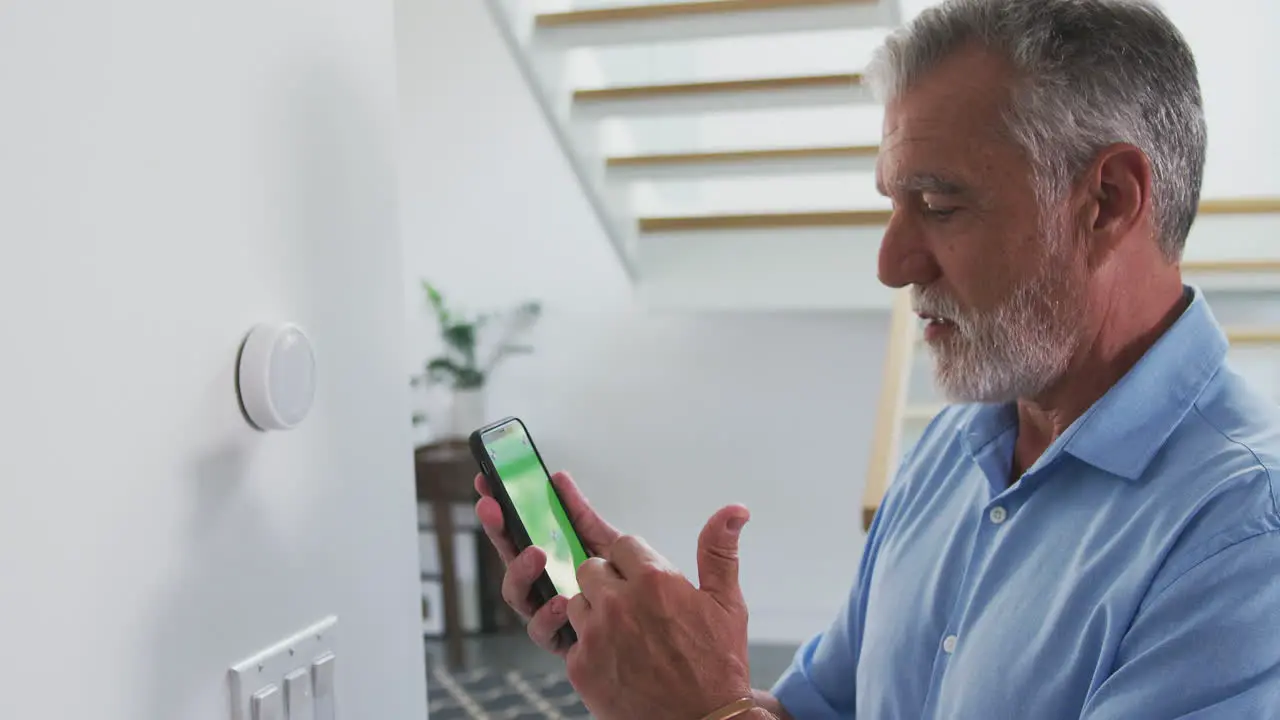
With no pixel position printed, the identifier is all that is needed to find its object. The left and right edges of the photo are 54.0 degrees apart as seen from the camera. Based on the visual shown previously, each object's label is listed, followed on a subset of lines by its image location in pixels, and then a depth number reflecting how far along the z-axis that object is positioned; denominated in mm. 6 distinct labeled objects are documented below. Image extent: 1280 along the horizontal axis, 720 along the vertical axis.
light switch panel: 776
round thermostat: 764
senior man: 784
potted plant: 3729
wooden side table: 3551
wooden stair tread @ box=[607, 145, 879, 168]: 2945
